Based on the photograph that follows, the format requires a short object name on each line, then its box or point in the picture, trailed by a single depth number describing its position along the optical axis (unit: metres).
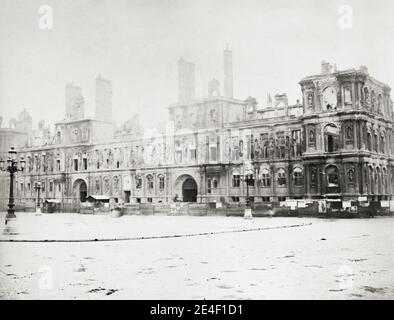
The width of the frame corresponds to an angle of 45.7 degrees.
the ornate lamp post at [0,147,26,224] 23.10
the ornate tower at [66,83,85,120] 56.07
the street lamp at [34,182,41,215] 48.78
